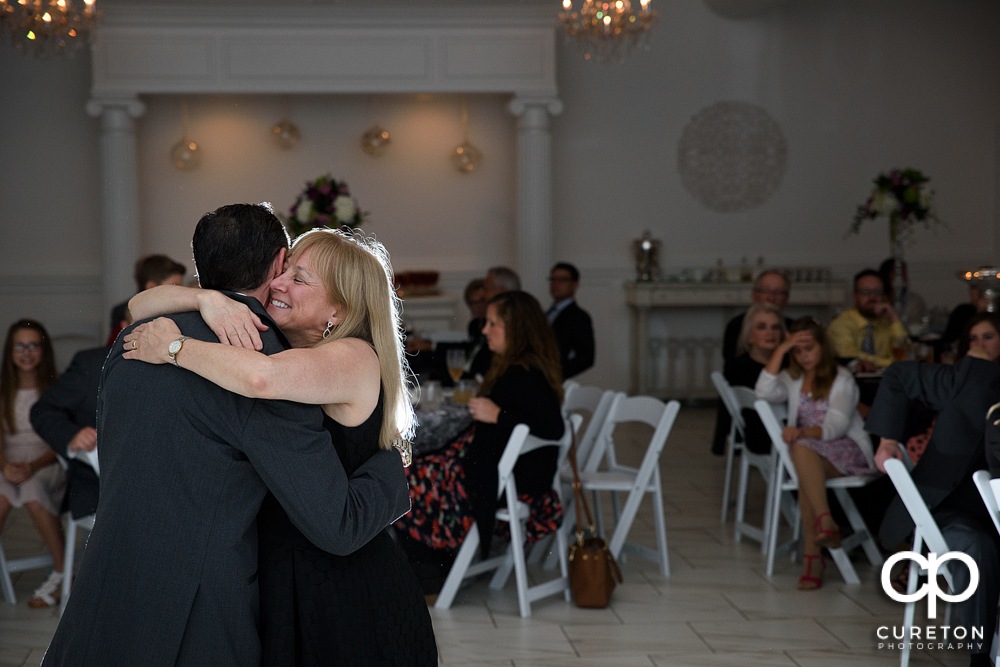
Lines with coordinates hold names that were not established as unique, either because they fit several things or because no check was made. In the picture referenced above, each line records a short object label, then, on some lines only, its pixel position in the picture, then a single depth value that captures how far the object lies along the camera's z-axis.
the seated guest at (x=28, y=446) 4.12
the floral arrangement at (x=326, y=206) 5.97
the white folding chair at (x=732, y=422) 5.14
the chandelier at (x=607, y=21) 6.46
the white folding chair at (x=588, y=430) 4.63
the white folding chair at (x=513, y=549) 3.85
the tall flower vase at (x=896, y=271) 6.45
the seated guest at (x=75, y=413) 3.92
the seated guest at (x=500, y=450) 3.97
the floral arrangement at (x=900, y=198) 6.62
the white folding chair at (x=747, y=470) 4.76
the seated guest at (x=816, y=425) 4.21
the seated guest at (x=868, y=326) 6.05
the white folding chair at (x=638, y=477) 4.26
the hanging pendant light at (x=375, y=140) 8.88
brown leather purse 3.89
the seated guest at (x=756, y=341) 5.27
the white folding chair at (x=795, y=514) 4.26
